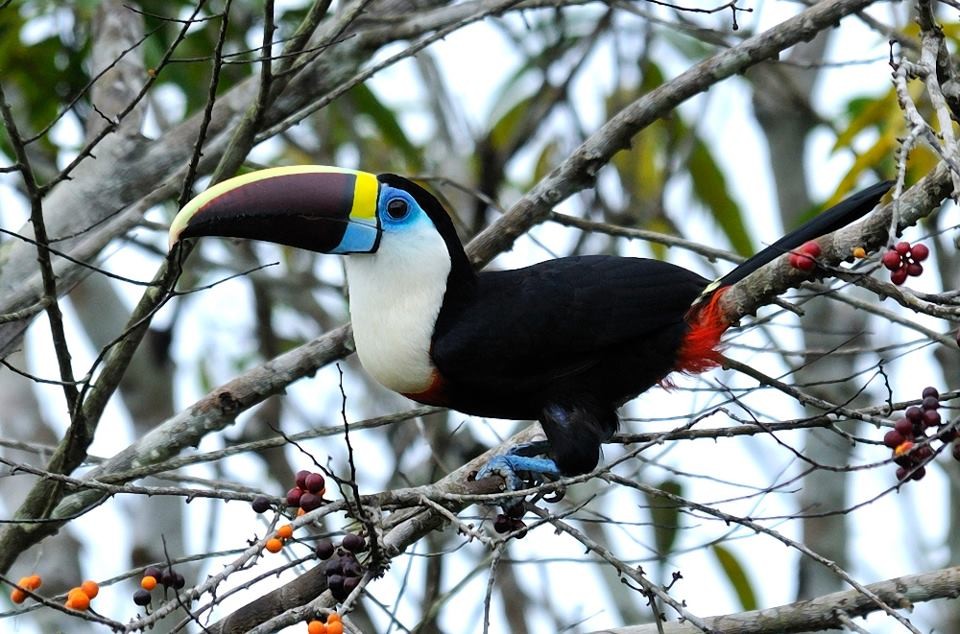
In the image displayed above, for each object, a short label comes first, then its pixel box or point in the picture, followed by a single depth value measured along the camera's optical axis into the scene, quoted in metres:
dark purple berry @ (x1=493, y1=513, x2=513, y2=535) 6.31
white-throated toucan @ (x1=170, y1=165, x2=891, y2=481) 7.11
